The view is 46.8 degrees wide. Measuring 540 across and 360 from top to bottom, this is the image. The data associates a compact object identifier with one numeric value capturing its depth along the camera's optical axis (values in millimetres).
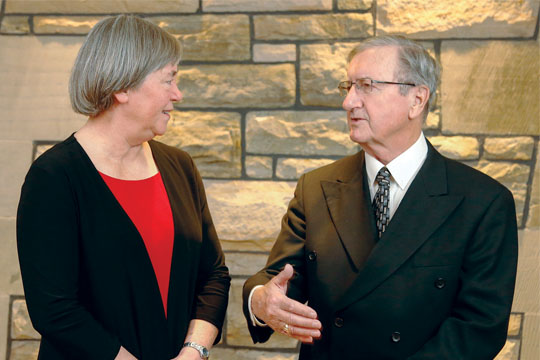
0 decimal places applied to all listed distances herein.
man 1541
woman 1490
